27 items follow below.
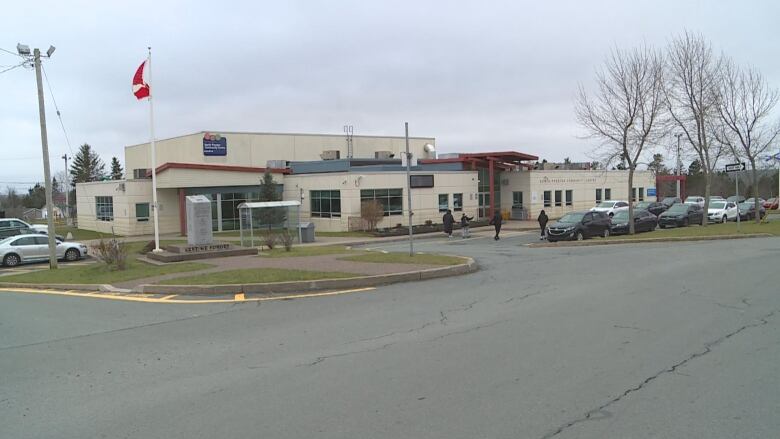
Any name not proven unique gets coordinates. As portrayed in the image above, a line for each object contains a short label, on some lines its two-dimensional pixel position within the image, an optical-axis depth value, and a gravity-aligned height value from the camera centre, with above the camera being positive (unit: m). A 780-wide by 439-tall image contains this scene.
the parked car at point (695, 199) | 54.38 +0.06
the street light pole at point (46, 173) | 21.88 +1.88
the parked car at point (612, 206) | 43.00 -0.27
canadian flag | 21.44 +4.92
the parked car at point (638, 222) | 31.53 -1.16
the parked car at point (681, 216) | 36.25 -1.01
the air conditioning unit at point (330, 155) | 53.28 +5.26
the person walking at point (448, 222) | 35.00 -0.89
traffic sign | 25.89 +1.43
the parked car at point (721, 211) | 38.94 -0.87
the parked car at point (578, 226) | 28.00 -1.15
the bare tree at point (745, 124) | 32.03 +4.20
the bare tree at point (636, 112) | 29.19 +4.66
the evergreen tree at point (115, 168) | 109.38 +9.64
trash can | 32.90 -1.21
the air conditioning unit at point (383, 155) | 56.78 +5.47
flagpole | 21.33 +0.41
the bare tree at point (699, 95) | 31.06 +5.78
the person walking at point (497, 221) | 32.12 -0.84
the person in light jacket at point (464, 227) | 33.41 -1.17
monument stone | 19.84 -0.27
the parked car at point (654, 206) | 42.22 -0.41
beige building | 39.53 +1.88
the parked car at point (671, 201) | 54.04 -0.04
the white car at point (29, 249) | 26.79 -1.40
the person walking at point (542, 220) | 29.76 -0.81
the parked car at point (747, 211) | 41.81 -0.96
